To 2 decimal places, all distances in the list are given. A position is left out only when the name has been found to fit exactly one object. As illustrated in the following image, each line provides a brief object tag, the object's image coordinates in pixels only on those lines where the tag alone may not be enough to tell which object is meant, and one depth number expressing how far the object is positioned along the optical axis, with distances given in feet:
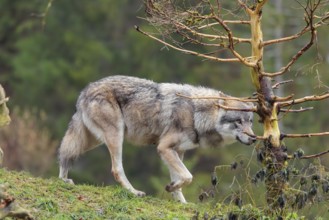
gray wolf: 80.43
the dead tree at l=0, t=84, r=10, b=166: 61.82
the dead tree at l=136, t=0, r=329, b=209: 62.90
